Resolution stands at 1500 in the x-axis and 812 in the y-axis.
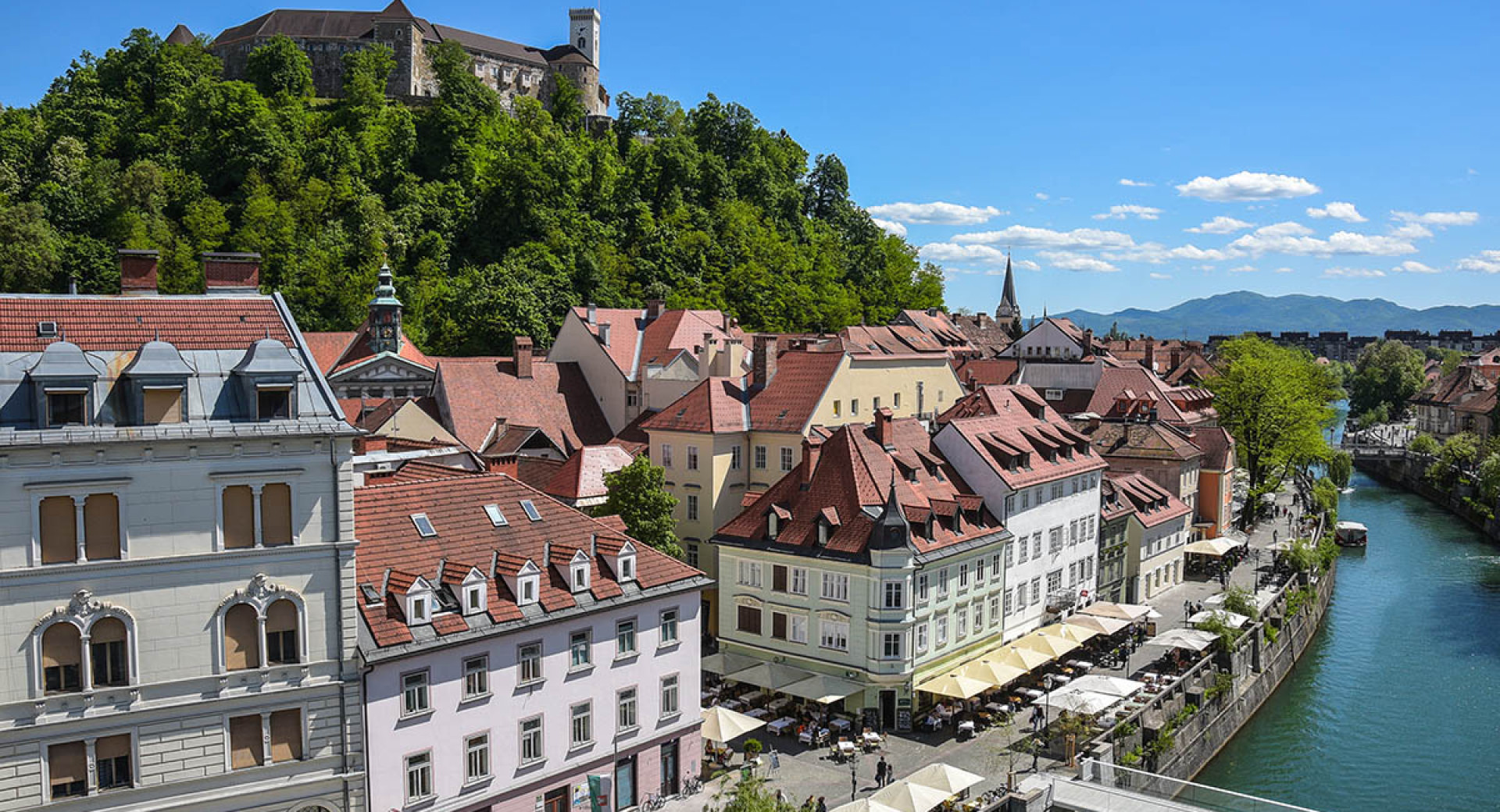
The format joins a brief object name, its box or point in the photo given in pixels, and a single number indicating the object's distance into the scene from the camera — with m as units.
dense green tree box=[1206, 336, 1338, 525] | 67.12
